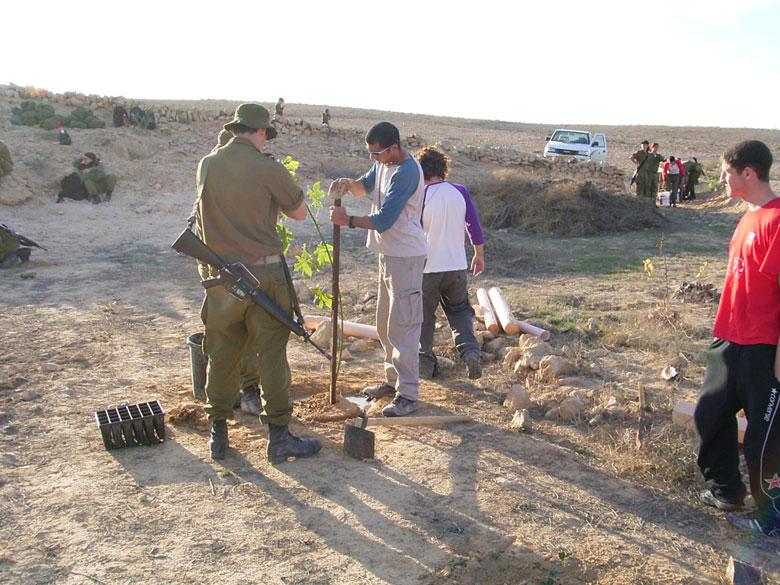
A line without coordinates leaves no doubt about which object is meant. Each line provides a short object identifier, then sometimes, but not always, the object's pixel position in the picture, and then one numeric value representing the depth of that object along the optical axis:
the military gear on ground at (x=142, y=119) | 18.98
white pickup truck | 23.33
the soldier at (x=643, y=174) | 18.39
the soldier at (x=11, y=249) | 9.55
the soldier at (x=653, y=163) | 18.25
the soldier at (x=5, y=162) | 13.66
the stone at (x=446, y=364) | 5.79
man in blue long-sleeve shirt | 4.29
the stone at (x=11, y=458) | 3.92
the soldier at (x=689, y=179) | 20.34
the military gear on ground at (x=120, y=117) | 18.90
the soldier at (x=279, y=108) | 22.67
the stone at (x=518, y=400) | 4.90
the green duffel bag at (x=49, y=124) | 17.58
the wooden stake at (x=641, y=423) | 4.16
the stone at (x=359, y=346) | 6.40
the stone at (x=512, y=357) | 5.82
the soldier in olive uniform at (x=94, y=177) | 14.22
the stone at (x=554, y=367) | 5.46
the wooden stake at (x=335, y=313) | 4.42
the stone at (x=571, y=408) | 4.75
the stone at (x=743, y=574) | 2.82
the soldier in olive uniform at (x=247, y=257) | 3.73
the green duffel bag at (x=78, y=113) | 18.48
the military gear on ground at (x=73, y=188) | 14.15
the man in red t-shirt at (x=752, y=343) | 3.14
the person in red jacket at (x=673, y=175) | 19.28
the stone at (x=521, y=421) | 4.54
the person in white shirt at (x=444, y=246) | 5.37
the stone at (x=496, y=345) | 6.25
